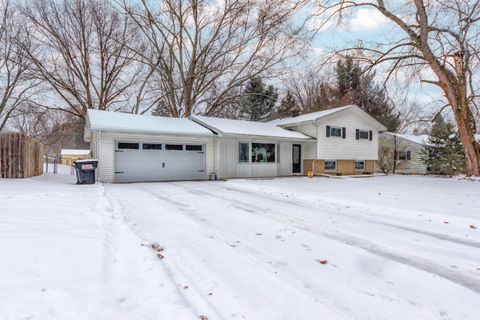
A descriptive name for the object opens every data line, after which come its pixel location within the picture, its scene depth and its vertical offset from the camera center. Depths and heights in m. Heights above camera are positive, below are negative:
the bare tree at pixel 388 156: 21.39 +0.43
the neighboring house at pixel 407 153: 23.92 +0.78
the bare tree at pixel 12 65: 18.17 +6.57
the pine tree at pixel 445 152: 17.59 +0.67
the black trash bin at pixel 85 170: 10.40 -0.39
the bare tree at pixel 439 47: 13.89 +5.96
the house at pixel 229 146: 11.87 +0.76
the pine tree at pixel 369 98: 27.11 +6.17
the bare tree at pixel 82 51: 19.28 +8.02
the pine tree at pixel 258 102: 26.39 +5.58
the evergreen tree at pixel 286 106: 28.20 +5.54
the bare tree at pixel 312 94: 28.22 +7.07
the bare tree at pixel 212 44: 19.52 +8.71
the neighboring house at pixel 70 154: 40.34 +0.88
